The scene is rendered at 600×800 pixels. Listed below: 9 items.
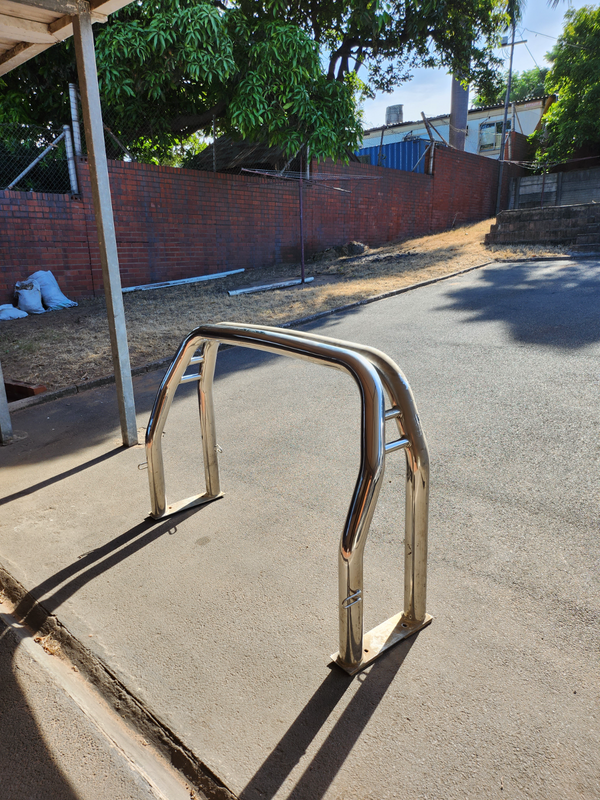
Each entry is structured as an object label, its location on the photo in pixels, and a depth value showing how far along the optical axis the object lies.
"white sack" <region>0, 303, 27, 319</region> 7.69
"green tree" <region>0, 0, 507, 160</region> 8.41
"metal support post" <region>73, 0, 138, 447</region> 3.11
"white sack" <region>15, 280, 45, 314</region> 8.01
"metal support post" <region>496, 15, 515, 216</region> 18.47
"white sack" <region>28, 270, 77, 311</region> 8.34
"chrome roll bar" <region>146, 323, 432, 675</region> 1.54
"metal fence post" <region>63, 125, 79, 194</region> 8.78
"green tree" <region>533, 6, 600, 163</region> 20.67
